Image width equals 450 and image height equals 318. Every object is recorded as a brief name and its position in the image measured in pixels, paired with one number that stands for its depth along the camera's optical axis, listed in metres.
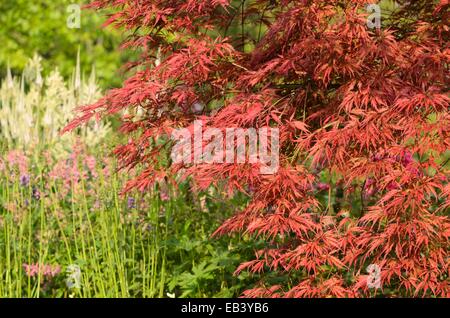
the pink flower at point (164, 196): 5.19
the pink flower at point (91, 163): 5.60
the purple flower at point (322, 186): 5.18
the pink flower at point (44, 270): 4.83
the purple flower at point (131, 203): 4.96
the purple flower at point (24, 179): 5.24
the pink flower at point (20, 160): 5.29
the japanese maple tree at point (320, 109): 3.30
